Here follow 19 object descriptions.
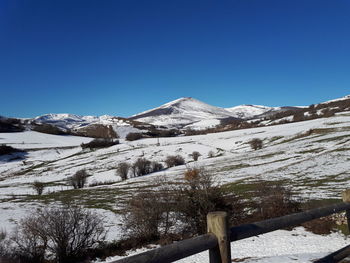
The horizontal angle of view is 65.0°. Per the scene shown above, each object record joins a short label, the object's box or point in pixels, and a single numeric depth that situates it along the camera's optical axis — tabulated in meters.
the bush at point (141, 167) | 73.12
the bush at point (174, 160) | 78.84
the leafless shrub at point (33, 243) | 14.05
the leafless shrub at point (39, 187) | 53.19
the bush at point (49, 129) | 167.73
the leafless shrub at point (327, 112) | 122.84
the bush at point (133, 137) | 140.88
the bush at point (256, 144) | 86.31
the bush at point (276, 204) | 16.88
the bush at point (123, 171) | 69.33
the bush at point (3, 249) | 12.48
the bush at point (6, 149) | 109.87
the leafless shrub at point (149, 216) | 16.72
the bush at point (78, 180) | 63.00
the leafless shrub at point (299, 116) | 142.00
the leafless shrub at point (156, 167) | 75.93
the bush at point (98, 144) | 125.88
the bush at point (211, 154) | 86.86
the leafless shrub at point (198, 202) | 15.01
